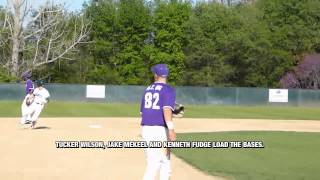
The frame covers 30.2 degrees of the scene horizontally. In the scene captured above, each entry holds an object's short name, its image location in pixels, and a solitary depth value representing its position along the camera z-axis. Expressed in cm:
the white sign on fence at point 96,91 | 4828
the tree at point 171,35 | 6919
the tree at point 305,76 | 6312
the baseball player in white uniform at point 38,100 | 1933
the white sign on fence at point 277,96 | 5016
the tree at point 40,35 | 6097
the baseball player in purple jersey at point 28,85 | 1958
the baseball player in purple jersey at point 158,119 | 800
